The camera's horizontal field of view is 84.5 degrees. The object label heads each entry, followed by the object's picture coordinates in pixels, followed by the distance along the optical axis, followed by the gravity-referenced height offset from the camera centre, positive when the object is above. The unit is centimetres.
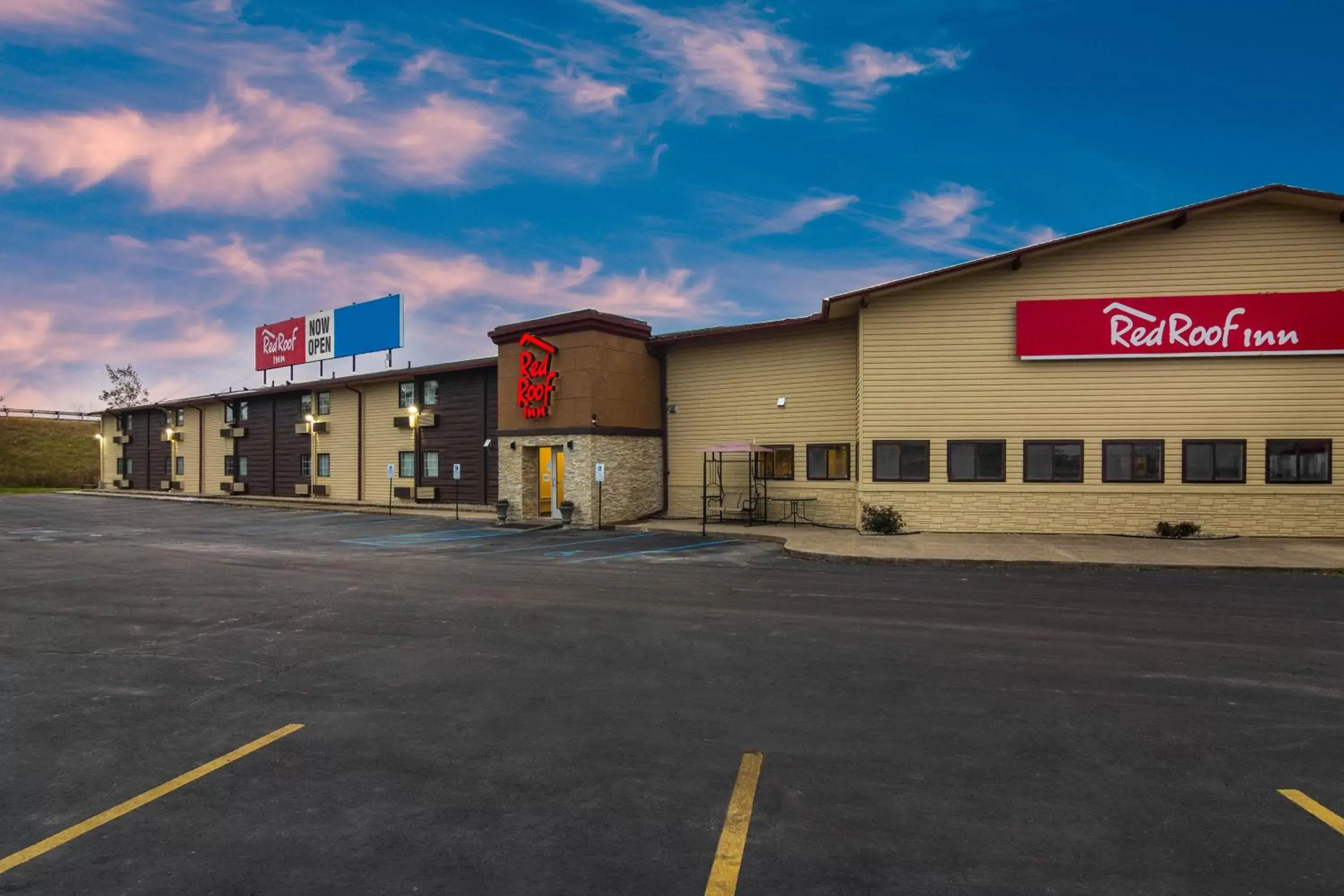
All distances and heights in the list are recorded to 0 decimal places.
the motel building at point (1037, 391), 1877 +190
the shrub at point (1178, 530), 1866 -186
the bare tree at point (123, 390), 8969 +834
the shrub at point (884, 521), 2042 -178
